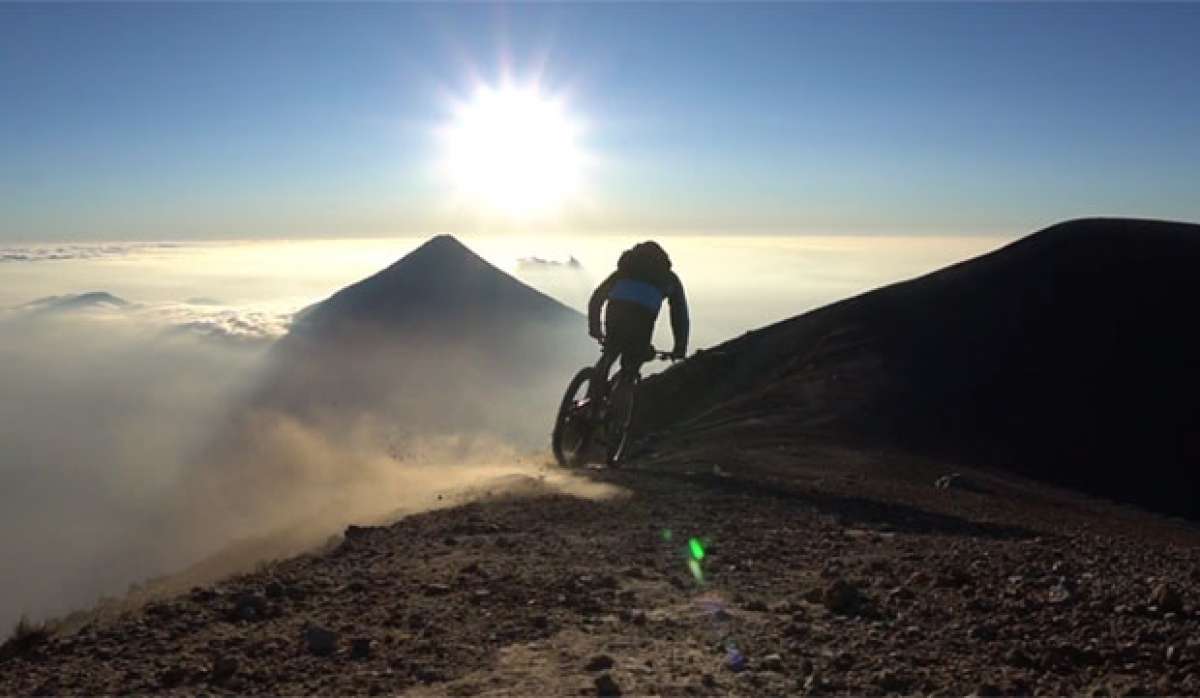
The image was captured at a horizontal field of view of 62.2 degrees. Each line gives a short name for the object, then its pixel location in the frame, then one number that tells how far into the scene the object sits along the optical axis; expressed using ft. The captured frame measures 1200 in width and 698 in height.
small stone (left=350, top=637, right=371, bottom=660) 16.80
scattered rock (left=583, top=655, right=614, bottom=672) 15.79
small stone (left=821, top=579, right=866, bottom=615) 18.95
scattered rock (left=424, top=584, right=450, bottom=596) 20.70
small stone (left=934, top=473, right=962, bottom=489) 50.21
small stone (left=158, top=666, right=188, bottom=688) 15.57
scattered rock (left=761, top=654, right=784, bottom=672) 15.76
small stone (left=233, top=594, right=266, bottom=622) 19.10
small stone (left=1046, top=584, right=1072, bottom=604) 18.19
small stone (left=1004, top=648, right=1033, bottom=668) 15.26
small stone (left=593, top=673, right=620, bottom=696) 14.74
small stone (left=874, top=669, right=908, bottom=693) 14.59
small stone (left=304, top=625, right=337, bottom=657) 16.90
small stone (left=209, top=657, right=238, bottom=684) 15.72
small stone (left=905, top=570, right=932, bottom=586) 20.40
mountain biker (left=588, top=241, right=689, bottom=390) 43.45
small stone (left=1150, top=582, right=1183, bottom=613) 17.39
